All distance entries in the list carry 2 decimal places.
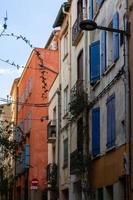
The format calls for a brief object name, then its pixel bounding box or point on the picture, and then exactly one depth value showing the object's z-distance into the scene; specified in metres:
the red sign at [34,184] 33.97
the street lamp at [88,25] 16.73
